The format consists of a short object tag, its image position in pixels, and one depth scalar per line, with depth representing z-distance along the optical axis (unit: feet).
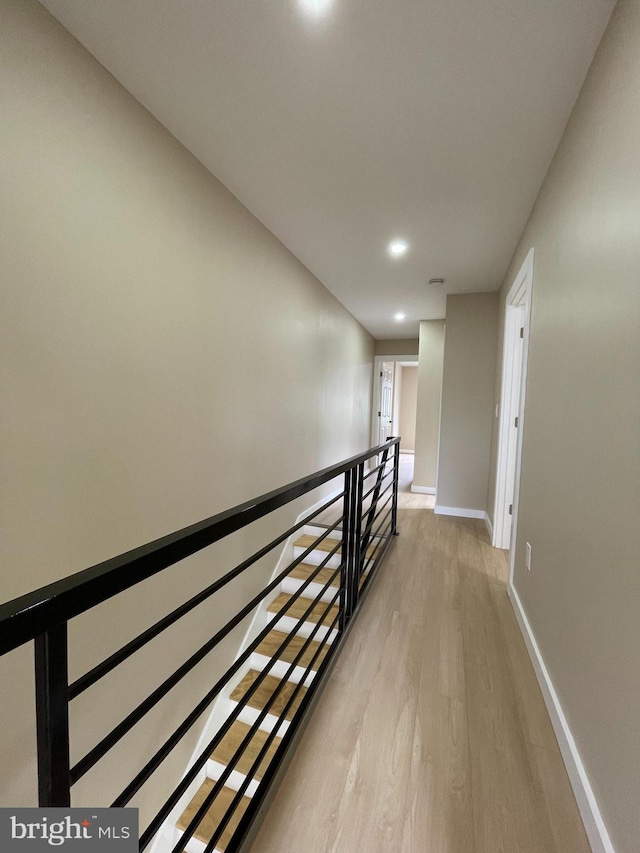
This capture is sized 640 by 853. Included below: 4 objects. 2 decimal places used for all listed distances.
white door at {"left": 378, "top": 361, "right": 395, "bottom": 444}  22.11
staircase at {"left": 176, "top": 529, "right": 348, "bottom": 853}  6.35
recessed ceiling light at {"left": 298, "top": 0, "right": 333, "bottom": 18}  3.77
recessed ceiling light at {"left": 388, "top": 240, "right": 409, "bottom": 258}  9.14
